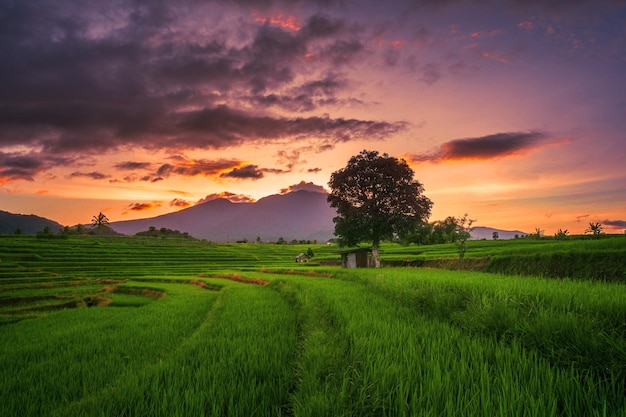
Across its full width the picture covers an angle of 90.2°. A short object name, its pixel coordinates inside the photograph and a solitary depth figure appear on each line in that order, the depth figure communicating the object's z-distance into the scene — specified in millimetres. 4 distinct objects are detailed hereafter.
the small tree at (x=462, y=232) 23500
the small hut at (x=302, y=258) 67012
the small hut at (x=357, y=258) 37969
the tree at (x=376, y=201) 33531
